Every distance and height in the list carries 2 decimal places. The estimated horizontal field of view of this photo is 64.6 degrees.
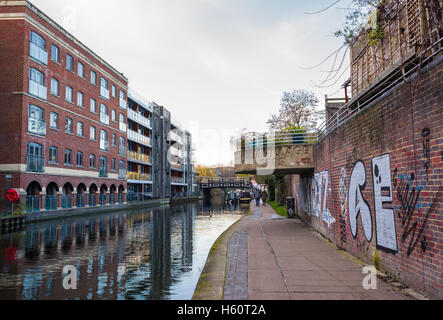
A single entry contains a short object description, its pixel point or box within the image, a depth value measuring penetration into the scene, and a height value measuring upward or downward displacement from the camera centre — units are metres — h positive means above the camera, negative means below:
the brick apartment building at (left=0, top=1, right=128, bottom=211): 23.95 +6.07
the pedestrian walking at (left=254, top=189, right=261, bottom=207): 42.41 -1.72
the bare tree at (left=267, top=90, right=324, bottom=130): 32.69 +7.21
